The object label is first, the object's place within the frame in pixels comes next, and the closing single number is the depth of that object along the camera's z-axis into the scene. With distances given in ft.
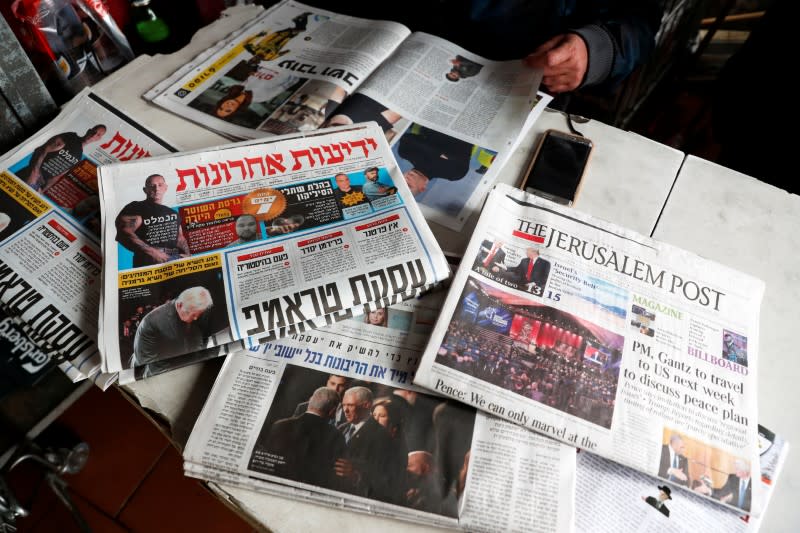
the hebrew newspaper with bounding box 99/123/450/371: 1.47
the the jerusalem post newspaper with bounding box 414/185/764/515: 1.38
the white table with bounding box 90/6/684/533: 1.28
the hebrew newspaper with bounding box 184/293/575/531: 1.28
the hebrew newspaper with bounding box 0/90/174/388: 1.47
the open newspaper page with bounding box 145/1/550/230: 2.01
